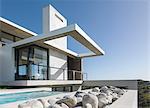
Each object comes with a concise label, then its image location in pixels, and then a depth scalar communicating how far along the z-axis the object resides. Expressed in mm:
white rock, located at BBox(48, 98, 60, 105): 2646
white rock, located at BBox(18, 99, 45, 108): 2228
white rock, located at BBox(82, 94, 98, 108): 2342
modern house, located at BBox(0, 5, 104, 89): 6195
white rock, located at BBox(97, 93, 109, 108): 2546
